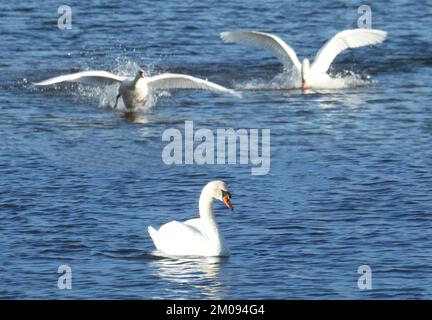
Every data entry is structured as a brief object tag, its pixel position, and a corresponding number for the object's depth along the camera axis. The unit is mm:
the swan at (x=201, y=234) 14805
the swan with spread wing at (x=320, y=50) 24672
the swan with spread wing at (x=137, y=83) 22438
